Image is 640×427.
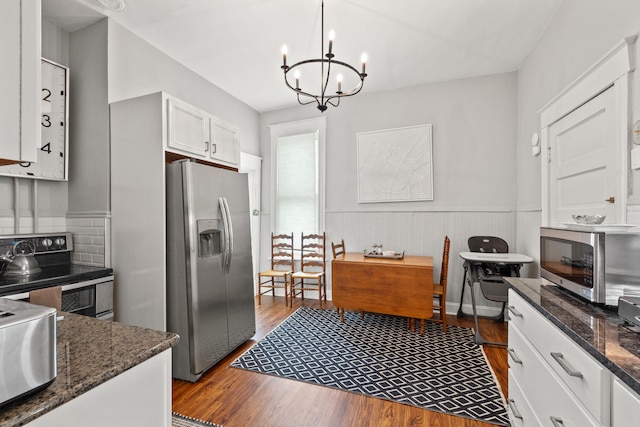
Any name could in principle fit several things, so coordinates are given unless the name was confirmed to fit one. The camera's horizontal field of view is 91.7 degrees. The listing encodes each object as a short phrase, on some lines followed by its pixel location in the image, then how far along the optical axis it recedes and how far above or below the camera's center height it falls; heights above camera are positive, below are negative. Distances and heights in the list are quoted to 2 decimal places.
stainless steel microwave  1.15 -0.21
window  4.36 +0.52
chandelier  2.02 +1.57
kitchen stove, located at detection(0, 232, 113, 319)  1.85 -0.40
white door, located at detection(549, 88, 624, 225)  1.83 +0.33
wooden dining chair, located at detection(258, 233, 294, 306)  4.41 -0.66
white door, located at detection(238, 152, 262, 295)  4.52 +0.21
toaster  0.53 -0.25
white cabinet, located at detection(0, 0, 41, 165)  0.63 +0.28
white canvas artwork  3.82 +0.60
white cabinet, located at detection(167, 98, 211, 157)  2.33 +0.69
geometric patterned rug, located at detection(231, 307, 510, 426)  2.06 -1.22
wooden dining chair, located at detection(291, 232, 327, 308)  4.11 -0.75
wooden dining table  3.00 -0.74
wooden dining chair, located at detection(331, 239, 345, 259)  3.59 -0.48
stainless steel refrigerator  2.26 -0.41
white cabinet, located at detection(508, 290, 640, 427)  0.83 -0.56
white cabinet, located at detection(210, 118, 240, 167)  2.85 +0.67
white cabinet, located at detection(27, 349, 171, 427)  0.63 -0.43
